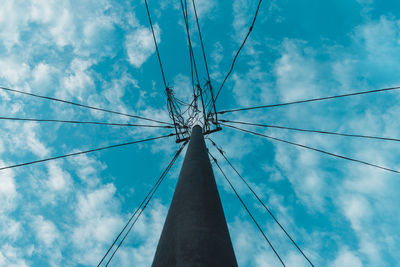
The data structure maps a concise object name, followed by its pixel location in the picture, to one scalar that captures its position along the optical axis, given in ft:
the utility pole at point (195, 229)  10.12
